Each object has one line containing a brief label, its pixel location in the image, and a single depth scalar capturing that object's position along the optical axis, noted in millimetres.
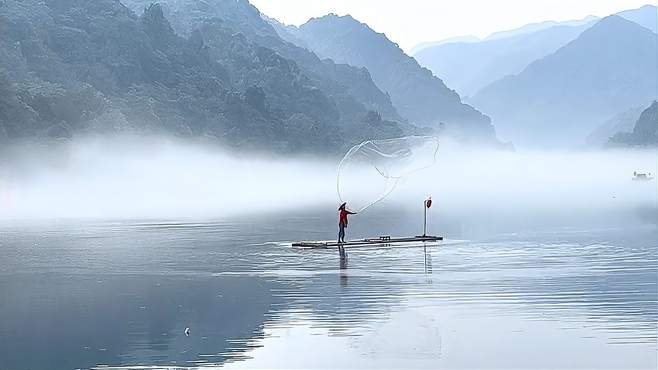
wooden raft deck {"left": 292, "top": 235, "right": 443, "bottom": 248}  64500
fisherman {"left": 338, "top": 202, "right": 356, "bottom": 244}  63625
